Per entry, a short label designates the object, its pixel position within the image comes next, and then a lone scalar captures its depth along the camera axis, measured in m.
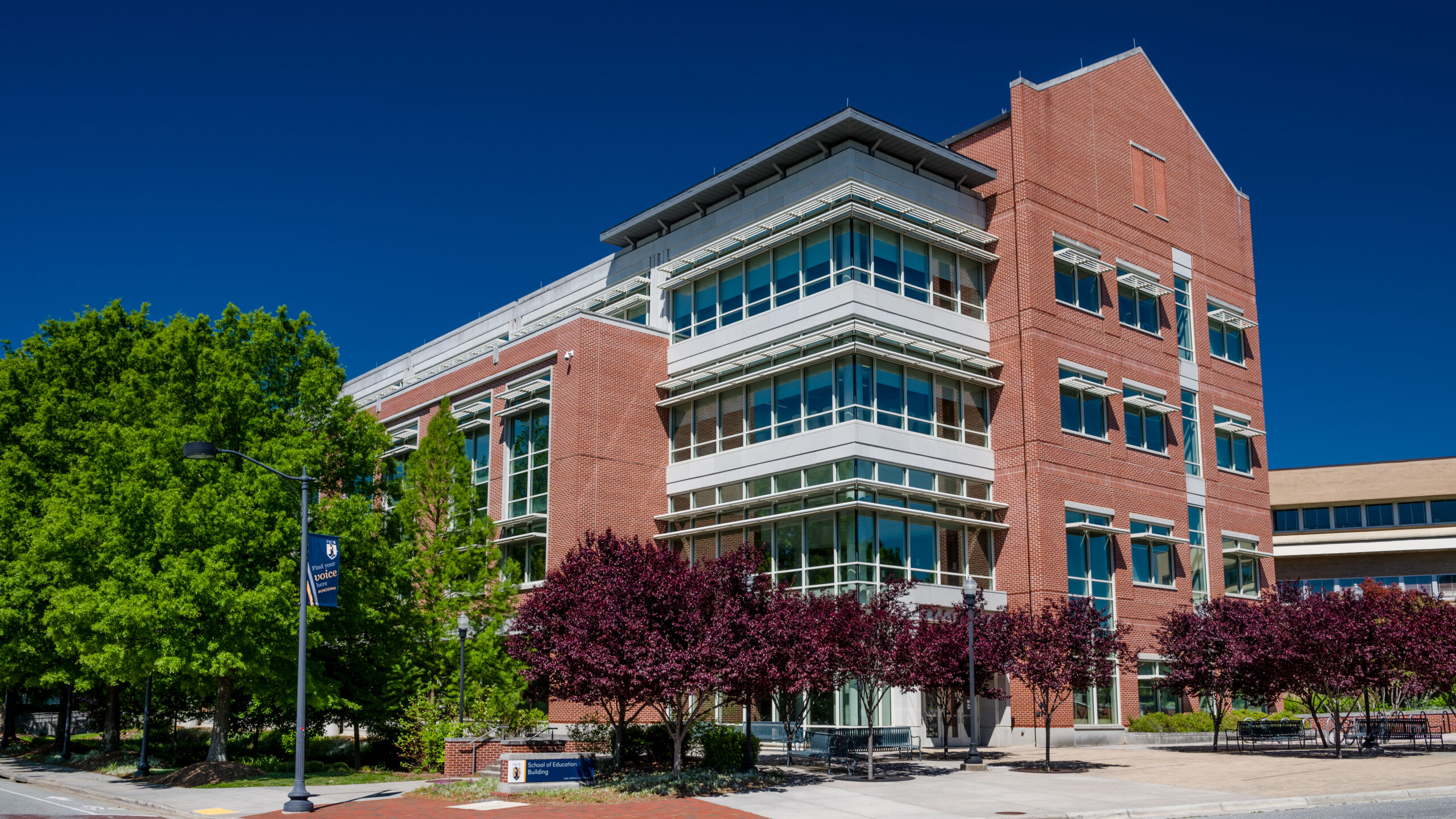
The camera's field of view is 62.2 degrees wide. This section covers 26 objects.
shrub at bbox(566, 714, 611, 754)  28.31
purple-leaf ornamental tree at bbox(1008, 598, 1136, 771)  29.58
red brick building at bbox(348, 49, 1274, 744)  37.62
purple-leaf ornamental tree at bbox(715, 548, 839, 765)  24.55
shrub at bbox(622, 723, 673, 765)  28.20
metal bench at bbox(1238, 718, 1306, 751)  37.47
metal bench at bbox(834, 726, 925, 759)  32.55
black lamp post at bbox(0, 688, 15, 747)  43.97
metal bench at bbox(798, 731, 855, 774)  28.33
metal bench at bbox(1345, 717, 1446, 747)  35.47
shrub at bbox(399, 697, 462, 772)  30.56
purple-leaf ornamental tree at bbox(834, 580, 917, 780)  26.59
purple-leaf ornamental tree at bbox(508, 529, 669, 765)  24.14
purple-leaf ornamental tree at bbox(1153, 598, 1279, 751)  34.00
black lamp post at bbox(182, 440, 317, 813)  21.95
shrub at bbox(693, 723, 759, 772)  26.33
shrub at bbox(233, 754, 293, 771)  31.75
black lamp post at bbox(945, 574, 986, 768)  28.47
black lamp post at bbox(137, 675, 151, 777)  29.20
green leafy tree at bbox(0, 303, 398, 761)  27.56
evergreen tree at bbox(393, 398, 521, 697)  34.34
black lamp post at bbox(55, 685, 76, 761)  36.56
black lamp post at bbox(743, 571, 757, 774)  26.77
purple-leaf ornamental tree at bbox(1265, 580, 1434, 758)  31.61
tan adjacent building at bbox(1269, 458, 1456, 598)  66.38
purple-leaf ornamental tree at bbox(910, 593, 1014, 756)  28.31
